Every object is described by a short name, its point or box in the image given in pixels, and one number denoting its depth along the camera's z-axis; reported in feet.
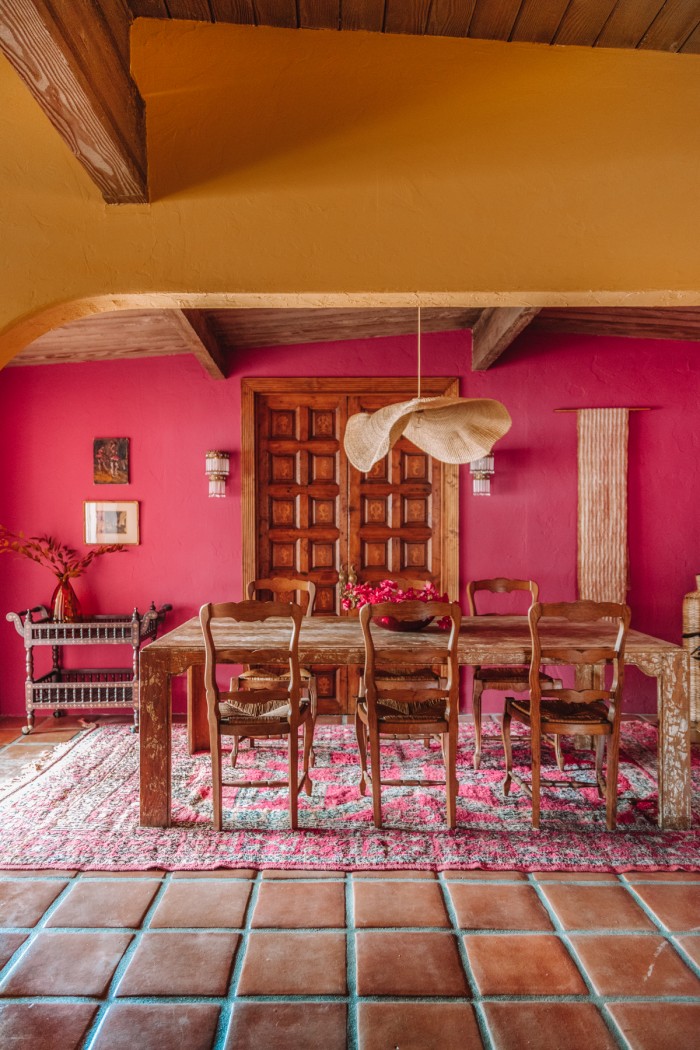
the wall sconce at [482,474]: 16.69
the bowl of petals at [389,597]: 11.57
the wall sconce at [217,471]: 16.61
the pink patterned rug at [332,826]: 9.25
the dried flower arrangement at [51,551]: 16.69
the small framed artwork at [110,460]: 16.94
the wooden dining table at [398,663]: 10.26
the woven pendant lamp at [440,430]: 10.12
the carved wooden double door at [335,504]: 17.25
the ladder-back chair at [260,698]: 9.80
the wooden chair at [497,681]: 12.91
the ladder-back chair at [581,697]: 9.89
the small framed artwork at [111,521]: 16.96
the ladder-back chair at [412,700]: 9.89
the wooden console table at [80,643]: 15.42
